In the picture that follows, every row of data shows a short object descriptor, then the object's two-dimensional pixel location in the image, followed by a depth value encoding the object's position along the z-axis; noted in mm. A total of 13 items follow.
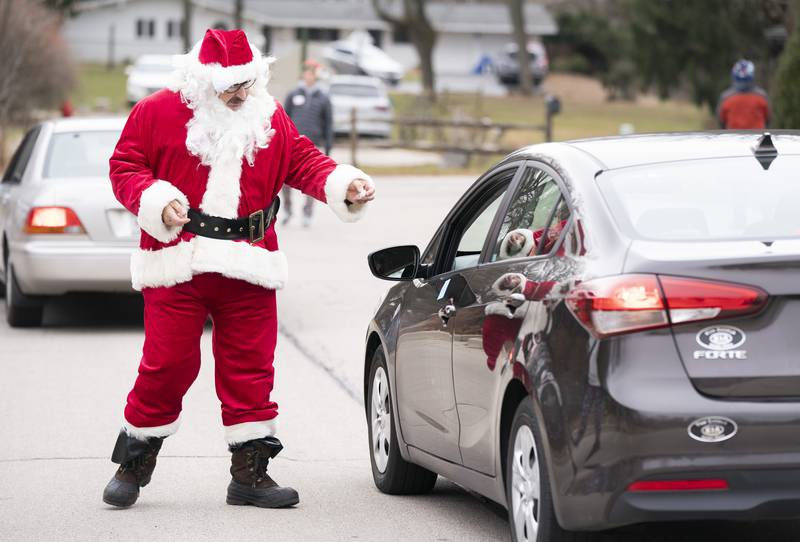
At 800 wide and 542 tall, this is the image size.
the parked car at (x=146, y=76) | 54531
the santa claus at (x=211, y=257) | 6633
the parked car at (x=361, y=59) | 69438
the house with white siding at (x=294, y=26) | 93312
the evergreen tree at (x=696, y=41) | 37188
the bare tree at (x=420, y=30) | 65562
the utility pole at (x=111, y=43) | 88438
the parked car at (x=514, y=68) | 80688
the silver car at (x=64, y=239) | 12250
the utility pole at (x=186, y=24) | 58566
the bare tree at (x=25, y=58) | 31641
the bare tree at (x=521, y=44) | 67812
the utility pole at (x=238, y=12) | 62422
